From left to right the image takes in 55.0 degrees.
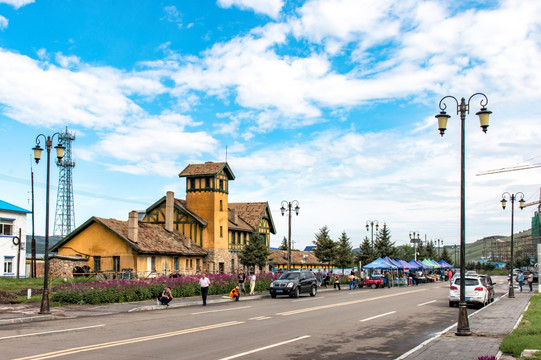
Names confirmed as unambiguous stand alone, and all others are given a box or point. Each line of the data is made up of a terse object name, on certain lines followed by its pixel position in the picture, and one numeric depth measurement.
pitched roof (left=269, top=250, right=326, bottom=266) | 71.62
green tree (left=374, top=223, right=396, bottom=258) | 75.61
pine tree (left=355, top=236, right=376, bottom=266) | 73.75
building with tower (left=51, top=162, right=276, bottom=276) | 43.12
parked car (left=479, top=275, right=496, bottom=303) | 26.91
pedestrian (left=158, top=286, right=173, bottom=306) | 24.70
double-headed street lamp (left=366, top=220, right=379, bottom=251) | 57.78
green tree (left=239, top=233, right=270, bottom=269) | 56.03
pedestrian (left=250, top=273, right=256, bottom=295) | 34.03
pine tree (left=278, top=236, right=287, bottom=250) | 100.94
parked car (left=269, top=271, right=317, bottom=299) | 32.00
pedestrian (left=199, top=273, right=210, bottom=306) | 26.48
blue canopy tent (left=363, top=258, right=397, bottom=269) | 49.17
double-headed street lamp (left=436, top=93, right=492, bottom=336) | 14.72
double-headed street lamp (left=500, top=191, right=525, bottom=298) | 32.75
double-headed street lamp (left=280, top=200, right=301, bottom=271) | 40.53
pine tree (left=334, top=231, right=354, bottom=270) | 63.44
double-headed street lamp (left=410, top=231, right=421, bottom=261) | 83.79
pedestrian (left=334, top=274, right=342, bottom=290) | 43.57
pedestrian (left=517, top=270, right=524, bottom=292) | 41.96
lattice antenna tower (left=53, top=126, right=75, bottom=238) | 98.00
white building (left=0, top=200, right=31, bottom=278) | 48.56
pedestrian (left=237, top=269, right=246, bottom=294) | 33.97
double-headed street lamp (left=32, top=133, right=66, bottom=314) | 20.47
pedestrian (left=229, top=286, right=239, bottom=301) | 29.50
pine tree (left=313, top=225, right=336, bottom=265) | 63.12
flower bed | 25.42
